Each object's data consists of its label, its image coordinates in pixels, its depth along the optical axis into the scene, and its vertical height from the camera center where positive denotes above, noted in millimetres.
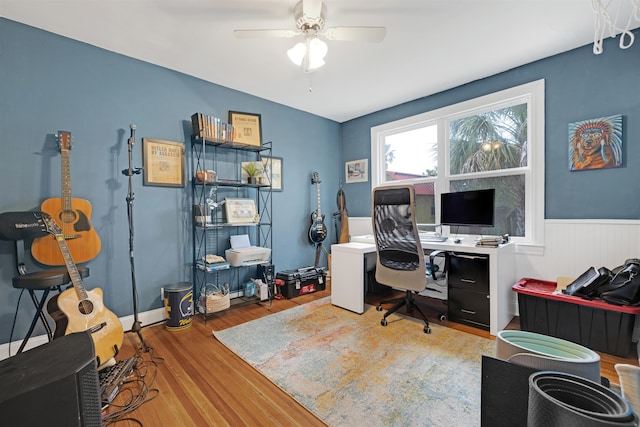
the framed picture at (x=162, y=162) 2684 +505
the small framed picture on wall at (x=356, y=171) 4320 +649
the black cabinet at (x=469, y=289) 2438 -727
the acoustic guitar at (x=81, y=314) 1715 -652
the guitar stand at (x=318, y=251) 4186 -622
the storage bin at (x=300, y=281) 3391 -888
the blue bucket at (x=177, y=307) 2516 -872
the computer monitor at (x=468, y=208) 2639 +19
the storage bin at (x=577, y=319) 1953 -845
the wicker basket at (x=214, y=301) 2748 -902
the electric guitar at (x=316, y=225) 4137 -212
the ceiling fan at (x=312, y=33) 1876 +1256
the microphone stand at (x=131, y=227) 2262 -121
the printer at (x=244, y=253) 2982 -458
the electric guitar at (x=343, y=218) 4477 -116
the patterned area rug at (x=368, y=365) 1497 -1083
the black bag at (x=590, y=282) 2072 -567
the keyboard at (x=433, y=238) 2914 -309
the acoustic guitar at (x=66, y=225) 2090 -93
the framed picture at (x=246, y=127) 3250 +1024
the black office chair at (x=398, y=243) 2377 -293
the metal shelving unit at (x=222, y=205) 2977 +84
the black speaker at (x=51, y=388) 854 -572
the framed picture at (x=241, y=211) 3074 +9
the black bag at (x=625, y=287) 1900 -554
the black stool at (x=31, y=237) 1770 -170
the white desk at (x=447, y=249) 2354 -629
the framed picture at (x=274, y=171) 3555 +541
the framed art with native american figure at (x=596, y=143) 2305 +569
